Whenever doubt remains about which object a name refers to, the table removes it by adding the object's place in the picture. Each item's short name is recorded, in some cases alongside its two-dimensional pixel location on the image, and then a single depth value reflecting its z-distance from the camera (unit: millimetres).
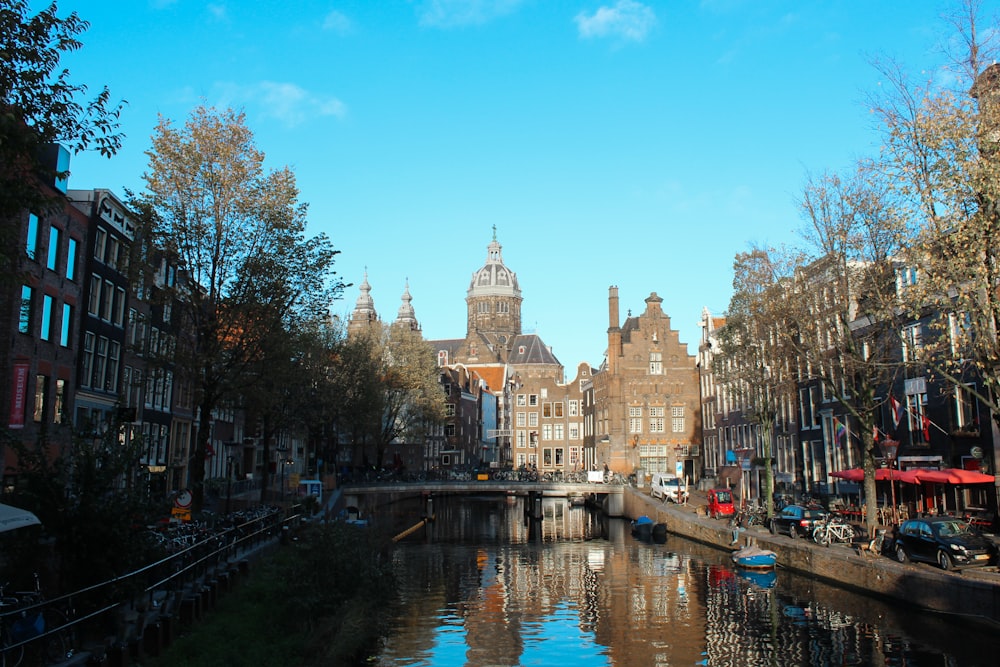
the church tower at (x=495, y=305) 191125
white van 62062
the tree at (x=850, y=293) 29641
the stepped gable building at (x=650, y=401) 85188
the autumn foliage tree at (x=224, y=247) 29547
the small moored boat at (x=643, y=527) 52688
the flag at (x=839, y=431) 43069
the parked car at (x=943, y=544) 24875
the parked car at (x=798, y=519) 37281
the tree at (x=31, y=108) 12586
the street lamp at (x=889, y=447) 34719
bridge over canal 65312
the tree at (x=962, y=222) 20625
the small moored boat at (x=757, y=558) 34594
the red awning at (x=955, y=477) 31672
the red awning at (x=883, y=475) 34438
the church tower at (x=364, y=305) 144500
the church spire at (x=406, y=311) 158250
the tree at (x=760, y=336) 37969
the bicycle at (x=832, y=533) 34125
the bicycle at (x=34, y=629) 12383
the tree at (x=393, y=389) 61875
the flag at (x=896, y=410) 36394
